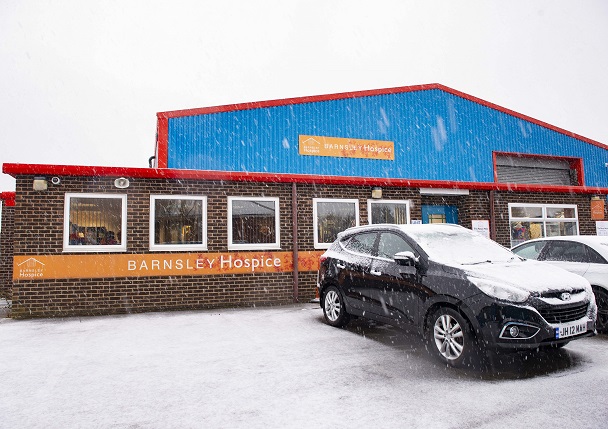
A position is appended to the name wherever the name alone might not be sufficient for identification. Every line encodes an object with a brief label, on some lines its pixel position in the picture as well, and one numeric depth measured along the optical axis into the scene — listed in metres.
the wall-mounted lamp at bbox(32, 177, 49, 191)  8.87
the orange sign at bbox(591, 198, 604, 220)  13.02
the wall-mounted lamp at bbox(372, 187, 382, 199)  10.96
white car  6.41
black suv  4.50
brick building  8.94
